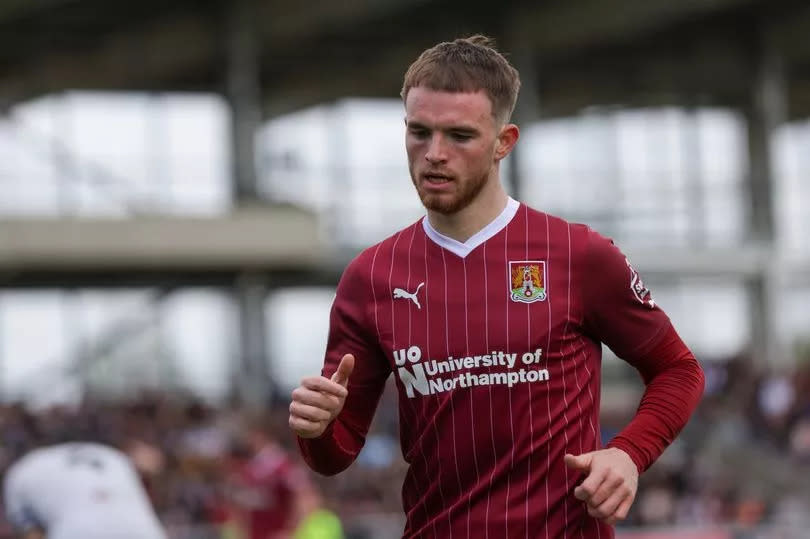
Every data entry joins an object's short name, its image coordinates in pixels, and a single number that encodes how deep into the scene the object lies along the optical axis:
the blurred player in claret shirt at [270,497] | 29.72
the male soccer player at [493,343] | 7.70
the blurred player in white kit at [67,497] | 13.34
